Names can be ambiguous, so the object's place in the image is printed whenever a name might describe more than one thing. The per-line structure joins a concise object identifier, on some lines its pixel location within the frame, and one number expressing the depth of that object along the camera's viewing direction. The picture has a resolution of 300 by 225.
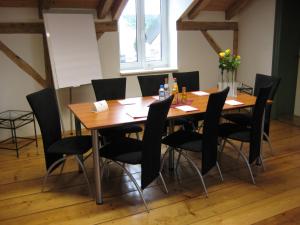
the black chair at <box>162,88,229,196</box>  2.68
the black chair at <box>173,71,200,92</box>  4.22
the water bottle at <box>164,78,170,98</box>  3.32
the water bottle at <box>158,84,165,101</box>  3.24
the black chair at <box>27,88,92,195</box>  2.81
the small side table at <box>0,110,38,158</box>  3.98
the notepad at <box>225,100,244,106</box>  3.27
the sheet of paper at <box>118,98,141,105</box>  3.39
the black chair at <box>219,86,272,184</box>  2.94
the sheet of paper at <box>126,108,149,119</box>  2.81
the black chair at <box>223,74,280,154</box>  3.55
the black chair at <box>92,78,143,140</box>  3.56
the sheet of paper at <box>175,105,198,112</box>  3.00
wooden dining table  2.60
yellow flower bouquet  3.46
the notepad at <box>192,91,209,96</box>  3.79
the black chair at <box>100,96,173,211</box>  2.42
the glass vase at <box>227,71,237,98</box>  3.57
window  5.12
